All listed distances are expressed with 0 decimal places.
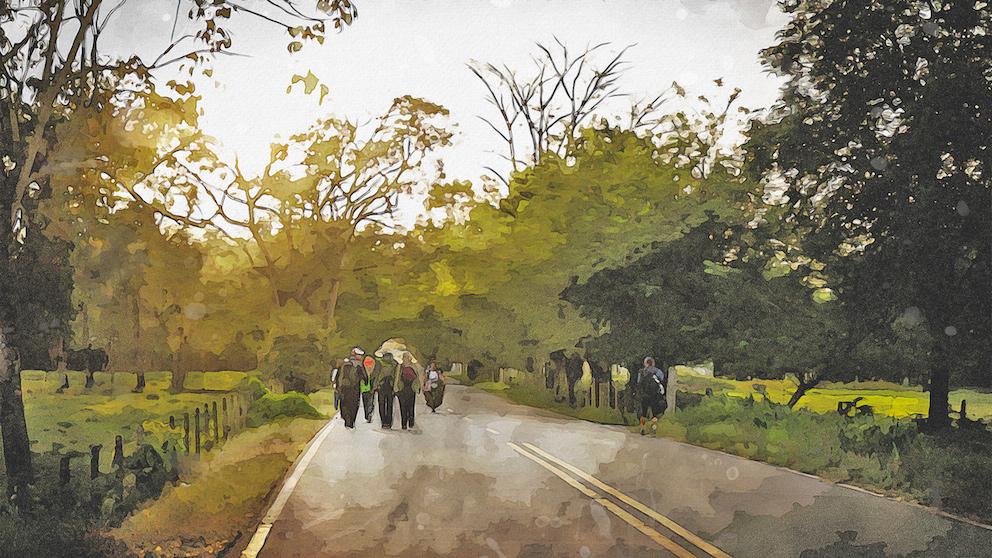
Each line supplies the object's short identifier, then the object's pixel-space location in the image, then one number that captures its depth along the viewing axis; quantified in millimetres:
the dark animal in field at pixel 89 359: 56656
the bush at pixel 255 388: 35375
